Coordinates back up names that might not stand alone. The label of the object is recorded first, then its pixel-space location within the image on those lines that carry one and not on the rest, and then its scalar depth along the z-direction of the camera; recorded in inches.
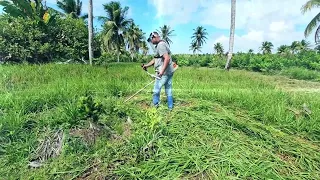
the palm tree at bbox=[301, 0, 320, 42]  288.1
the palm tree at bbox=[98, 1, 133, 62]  581.1
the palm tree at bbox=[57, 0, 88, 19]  534.0
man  93.8
